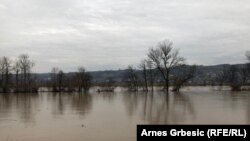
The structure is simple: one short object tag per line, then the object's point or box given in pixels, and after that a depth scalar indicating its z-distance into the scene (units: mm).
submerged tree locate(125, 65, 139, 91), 56134
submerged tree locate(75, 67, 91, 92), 56583
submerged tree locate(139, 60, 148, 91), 55271
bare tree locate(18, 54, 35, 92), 56075
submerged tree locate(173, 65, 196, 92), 48753
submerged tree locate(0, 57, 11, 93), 54136
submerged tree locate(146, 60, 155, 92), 52317
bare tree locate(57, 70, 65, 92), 56464
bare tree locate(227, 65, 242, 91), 61187
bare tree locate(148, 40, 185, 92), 46553
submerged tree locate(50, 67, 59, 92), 56426
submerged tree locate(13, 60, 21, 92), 57433
